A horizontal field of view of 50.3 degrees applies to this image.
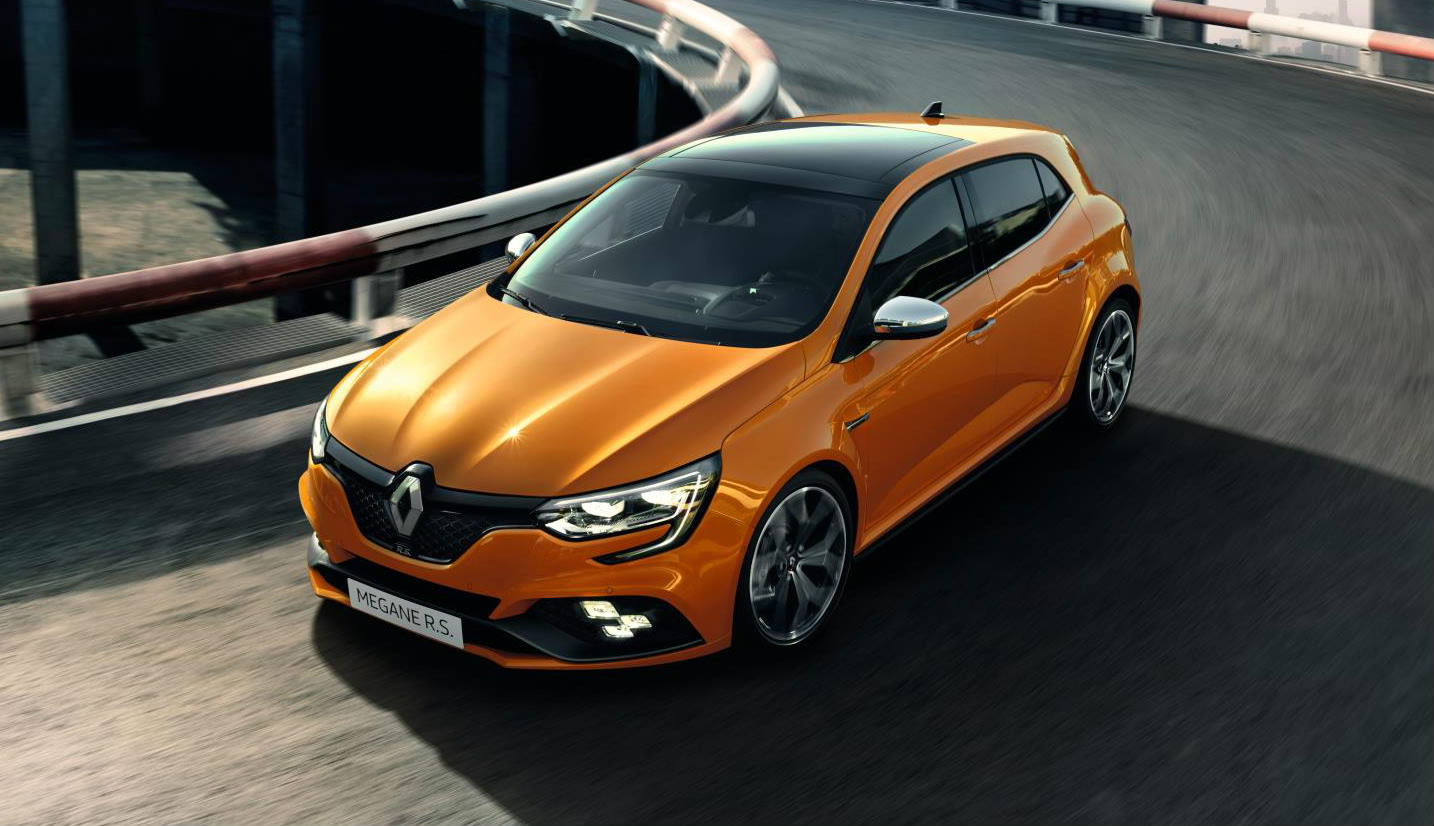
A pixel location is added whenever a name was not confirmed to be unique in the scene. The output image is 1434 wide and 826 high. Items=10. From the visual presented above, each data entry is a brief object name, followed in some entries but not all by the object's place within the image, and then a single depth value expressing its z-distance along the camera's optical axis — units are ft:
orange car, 15.98
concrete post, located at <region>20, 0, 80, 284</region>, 63.62
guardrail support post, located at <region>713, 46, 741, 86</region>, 52.21
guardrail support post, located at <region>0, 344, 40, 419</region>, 23.63
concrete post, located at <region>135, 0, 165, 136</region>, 123.54
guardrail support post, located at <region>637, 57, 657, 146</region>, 55.52
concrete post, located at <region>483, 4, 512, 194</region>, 73.00
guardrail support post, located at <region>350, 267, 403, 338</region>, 28.43
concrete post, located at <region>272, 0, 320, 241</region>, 78.54
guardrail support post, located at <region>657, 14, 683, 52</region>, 57.88
